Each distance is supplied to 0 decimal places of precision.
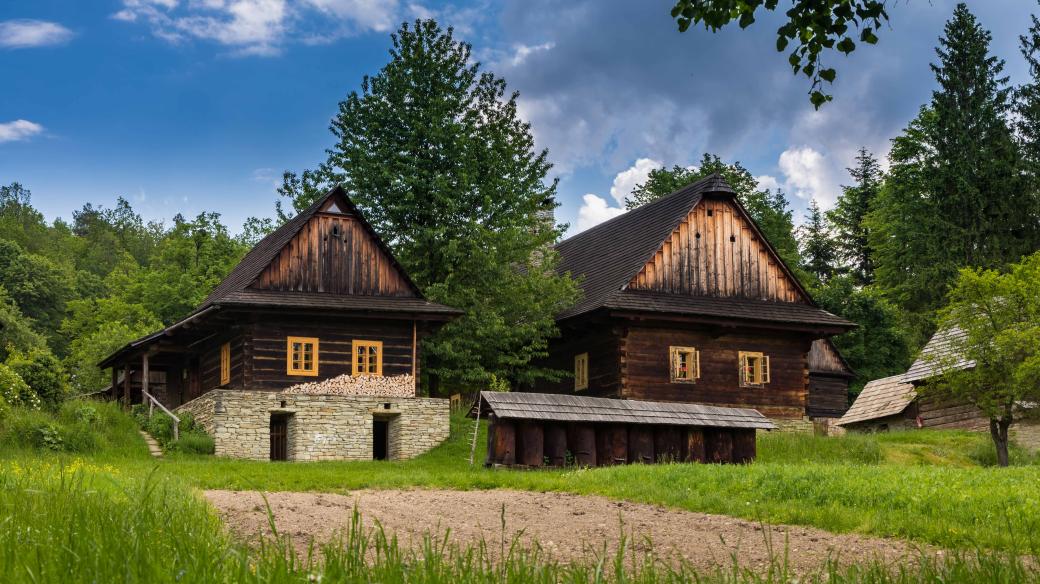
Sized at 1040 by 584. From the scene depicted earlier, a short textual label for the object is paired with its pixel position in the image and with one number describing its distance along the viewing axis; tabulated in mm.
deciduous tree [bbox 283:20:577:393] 35625
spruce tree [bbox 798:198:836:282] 72688
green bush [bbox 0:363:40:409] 30516
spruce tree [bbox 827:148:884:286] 72375
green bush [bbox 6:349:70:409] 33000
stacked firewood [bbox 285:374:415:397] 32531
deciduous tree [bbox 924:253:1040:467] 29938
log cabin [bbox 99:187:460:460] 31172
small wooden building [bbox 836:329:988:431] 39438
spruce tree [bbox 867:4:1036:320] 54750
